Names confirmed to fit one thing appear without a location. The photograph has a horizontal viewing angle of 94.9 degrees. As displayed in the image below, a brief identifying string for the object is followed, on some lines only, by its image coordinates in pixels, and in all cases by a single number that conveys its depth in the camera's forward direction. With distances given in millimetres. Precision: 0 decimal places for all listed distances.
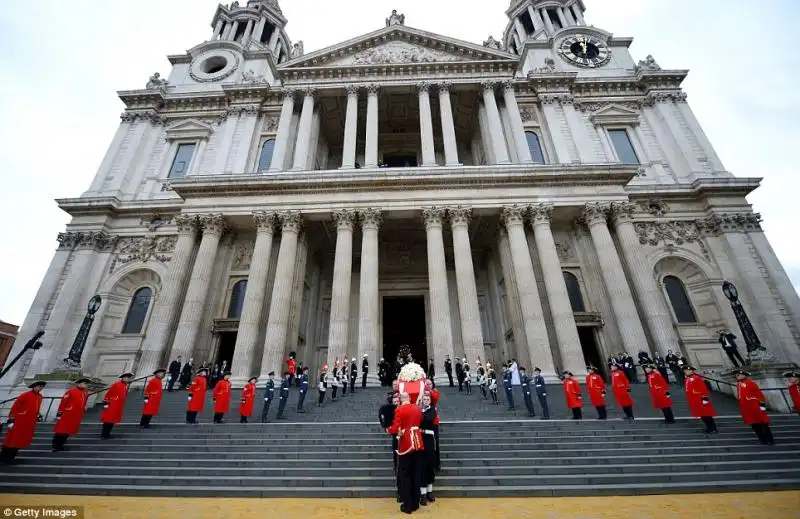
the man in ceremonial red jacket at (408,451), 5039
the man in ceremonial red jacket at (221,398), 10219
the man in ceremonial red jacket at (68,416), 8336
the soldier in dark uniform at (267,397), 10031
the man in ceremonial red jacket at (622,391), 9492
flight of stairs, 6289
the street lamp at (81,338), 12609
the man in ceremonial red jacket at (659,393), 9234
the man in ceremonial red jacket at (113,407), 9039
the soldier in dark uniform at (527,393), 10077
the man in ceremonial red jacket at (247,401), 10195
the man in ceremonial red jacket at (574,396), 9789
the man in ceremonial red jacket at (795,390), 9057
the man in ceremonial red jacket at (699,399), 8453
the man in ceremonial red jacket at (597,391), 9727
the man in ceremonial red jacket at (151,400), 9906
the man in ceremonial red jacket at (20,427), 7520
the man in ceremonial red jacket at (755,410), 7941
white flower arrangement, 5594
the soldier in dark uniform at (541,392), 9781
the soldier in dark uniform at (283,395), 10330
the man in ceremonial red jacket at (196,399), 10195
